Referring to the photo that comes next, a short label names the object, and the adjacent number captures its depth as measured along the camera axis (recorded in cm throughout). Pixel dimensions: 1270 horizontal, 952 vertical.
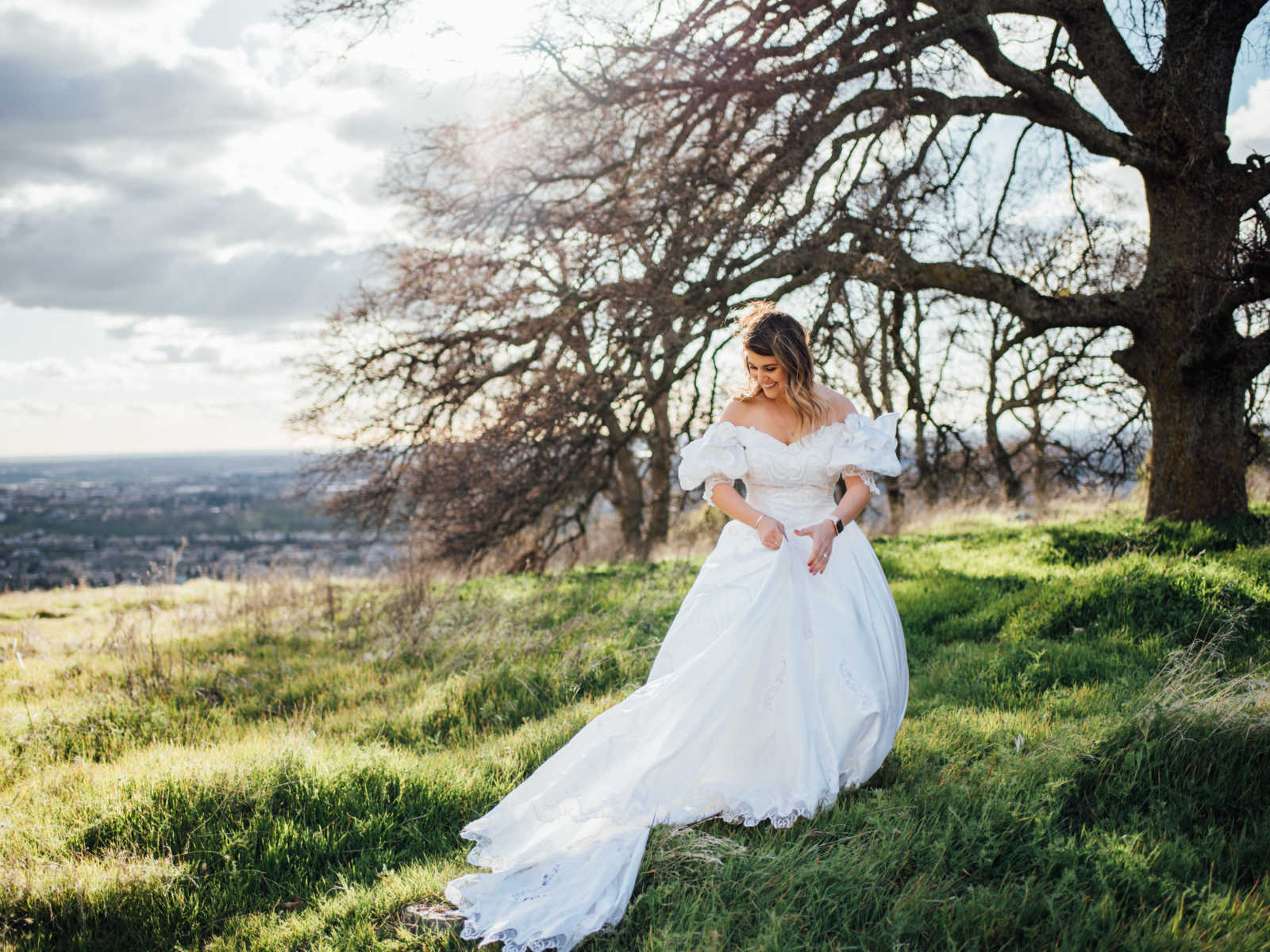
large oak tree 766
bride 307
